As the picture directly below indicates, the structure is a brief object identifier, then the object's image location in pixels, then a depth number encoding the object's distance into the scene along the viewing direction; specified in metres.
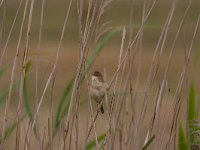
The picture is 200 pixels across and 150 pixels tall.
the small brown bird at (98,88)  9.02
